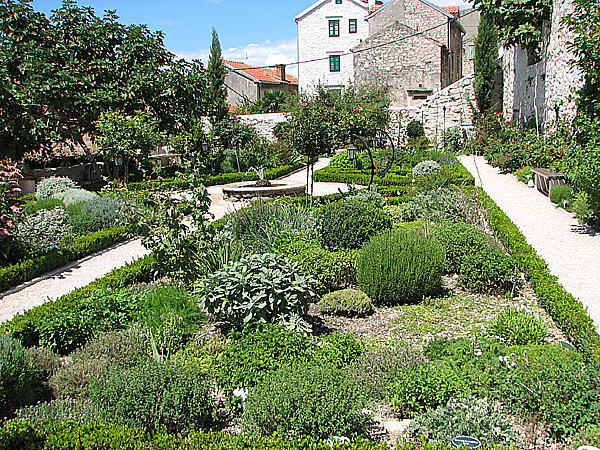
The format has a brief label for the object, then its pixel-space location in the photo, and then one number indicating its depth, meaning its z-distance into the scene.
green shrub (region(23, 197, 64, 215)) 10.64
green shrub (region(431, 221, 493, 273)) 7.38
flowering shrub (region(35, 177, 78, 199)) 13.34
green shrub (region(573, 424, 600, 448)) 3.25
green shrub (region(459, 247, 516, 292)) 6.73
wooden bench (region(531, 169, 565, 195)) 12.16
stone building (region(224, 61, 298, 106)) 43.00
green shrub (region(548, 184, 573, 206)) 11.21
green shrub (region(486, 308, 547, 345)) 4.95
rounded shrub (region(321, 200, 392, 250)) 7.71
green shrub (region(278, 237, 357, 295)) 6.93
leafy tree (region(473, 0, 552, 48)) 16.12
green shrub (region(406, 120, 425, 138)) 26.77
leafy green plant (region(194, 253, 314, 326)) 5.17
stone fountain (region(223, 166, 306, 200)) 14.43
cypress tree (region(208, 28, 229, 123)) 33.55
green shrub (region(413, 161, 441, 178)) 15.73
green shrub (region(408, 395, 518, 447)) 3.42
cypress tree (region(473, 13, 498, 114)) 25.09
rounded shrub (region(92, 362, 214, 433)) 3.62
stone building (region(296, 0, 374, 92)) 41.62
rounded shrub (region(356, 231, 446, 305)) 6.54
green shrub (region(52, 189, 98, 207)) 11.85
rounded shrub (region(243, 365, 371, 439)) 3.39
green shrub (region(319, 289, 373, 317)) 6.31
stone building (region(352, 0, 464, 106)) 32.03
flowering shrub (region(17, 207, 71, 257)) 8.56
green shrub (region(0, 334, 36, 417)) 4.02
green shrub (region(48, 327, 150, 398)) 4.31
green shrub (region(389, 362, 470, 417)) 3.88
